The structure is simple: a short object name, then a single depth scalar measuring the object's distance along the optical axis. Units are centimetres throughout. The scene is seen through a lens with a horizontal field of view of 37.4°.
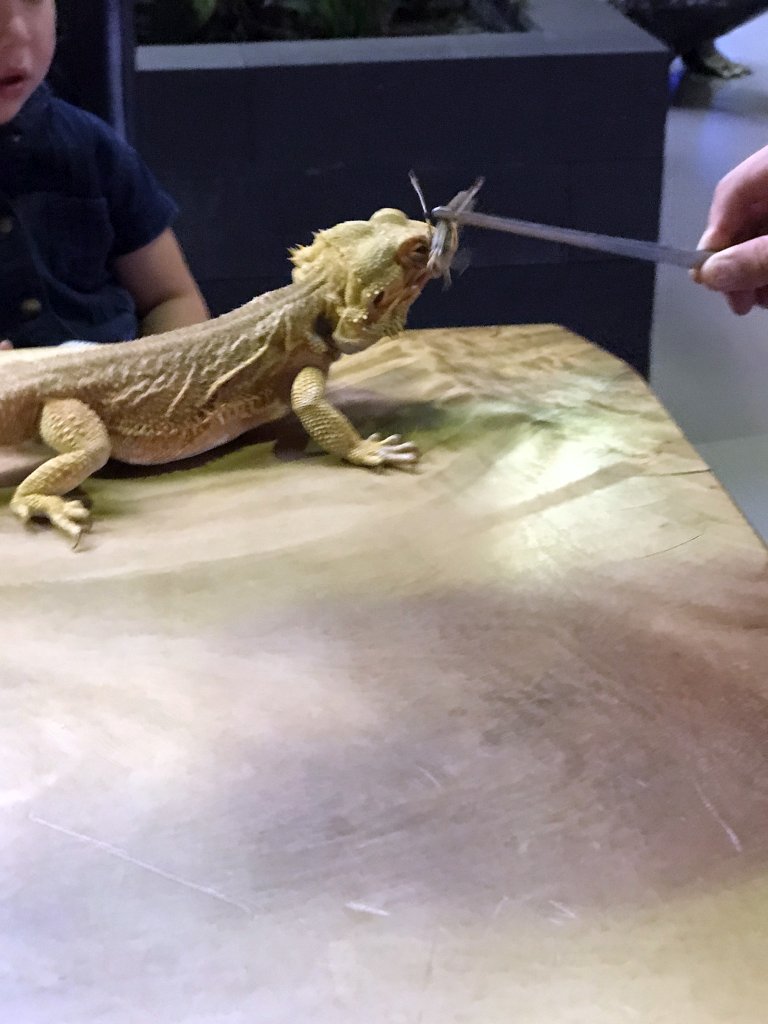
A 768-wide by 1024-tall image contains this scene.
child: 147
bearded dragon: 112
